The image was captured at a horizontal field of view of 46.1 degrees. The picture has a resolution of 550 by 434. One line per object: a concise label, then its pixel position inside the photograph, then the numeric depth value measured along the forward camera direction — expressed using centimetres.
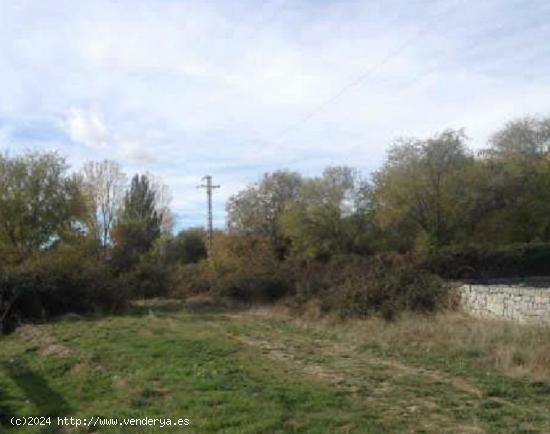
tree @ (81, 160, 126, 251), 5266
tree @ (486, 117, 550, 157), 4272
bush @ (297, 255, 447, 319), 2005
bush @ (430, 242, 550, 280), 2809
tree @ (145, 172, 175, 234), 6474
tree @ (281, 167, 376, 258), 4409
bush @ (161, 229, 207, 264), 6269
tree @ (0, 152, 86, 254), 3441
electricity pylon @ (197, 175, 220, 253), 5319
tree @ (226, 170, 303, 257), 5216
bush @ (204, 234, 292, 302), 3019
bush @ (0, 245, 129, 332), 2441
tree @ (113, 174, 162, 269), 3819
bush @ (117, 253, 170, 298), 3334
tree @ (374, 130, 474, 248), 3900
